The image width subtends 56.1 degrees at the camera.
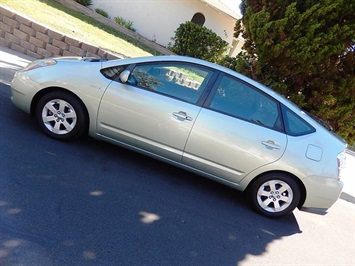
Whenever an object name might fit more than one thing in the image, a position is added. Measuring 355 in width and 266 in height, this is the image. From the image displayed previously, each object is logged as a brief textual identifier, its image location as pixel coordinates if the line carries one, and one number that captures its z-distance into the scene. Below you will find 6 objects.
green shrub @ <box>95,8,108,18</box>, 17.00
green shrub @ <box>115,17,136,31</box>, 17.25
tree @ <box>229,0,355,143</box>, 6.07
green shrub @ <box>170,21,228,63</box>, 15.50
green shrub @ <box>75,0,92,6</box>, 16.55
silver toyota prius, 4.02
